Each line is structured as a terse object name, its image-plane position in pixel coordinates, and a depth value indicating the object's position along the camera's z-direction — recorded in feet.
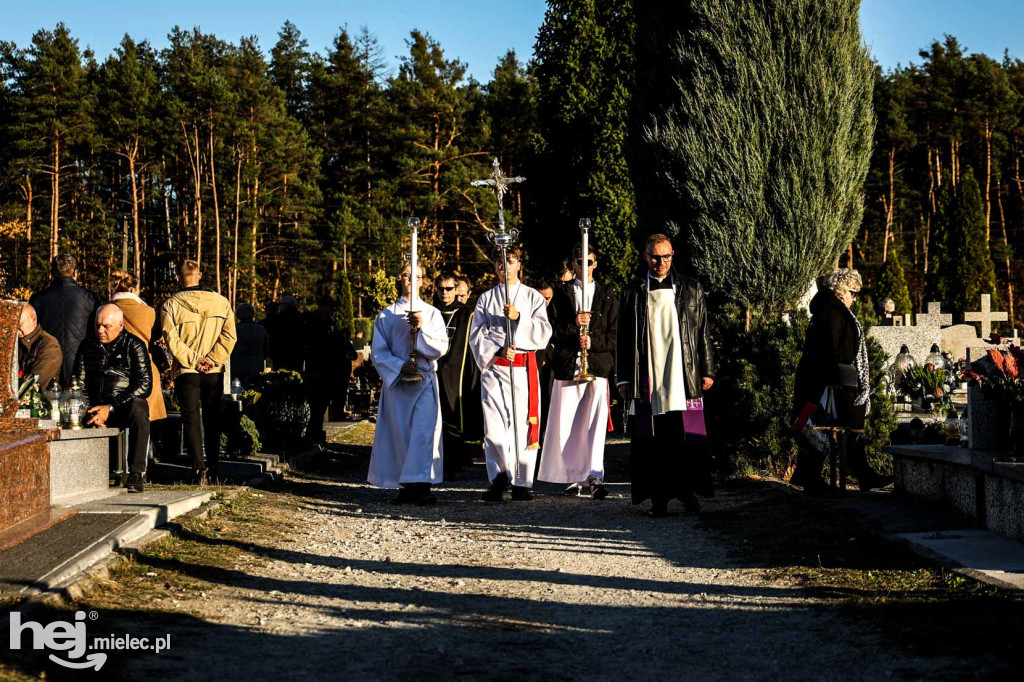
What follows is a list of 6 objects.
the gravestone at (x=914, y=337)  77.36
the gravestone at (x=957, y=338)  88.02
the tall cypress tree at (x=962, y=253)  171.83
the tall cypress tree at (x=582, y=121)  137.69
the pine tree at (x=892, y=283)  167.12
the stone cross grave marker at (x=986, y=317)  83.05
